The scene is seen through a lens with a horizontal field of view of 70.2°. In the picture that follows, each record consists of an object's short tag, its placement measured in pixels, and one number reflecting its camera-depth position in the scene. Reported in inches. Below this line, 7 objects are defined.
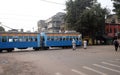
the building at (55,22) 1261.9
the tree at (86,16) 837.6
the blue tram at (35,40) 519.8
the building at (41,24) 1541.4
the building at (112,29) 996.2
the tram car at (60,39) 590.2
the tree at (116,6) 469.9
